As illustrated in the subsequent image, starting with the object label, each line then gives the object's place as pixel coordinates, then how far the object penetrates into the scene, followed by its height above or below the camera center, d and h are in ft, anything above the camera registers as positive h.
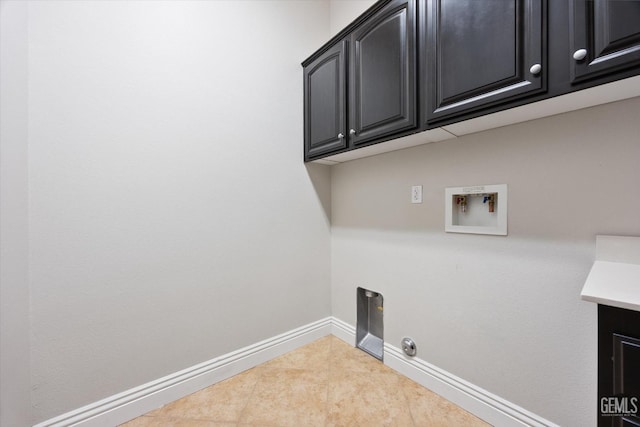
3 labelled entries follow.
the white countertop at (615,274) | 2.18 -0.65
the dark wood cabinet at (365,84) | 4.03 +2.51
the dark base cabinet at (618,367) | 2.10 -1.32
